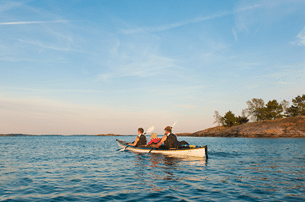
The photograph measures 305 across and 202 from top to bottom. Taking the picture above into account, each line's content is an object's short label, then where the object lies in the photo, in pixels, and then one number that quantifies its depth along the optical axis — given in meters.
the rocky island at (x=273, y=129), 77.81
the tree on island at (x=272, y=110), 103.32
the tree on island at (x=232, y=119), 115.62
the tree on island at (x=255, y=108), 110.96
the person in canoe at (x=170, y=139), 21.47
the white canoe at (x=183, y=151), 19.38
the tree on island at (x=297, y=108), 100.20
